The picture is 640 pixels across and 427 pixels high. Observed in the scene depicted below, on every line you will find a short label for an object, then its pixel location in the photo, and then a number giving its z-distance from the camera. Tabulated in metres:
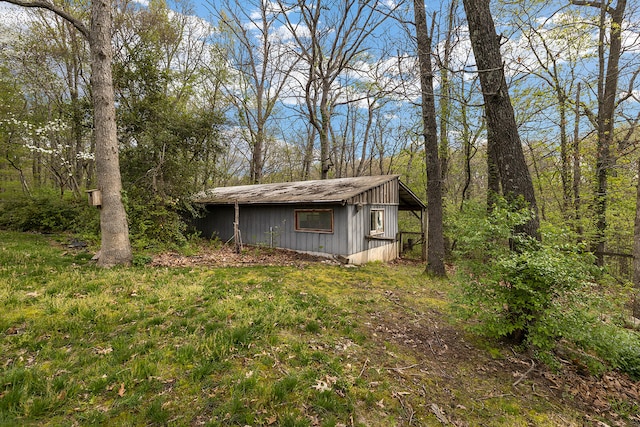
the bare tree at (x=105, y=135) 6.70
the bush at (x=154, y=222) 9.45
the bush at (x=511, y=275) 3.33
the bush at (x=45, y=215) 11.49
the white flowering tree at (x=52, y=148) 12.53
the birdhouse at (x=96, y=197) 6.75
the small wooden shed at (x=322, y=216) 9.97
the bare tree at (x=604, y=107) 8.39
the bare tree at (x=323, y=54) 14.05
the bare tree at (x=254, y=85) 18.17
